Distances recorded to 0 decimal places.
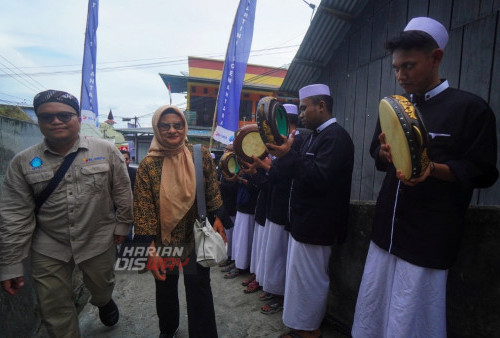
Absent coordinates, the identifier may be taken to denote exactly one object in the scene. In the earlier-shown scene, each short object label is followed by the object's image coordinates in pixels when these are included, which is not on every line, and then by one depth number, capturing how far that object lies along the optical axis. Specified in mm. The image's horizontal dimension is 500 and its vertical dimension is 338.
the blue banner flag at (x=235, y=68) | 5619
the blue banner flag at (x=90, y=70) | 7578
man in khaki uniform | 2164
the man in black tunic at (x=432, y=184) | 1485
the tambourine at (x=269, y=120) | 2117
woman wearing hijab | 2322
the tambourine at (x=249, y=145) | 2604
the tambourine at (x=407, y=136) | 1344
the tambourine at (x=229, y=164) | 3877
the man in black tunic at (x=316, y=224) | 2336
